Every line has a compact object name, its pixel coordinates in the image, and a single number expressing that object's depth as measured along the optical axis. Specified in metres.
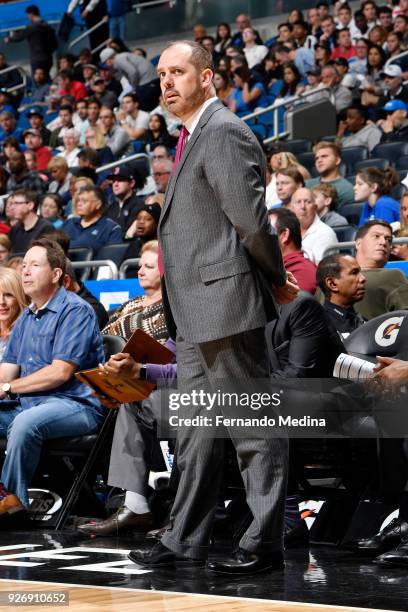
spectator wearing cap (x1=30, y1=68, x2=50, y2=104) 17.30
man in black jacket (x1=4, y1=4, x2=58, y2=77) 17.95
